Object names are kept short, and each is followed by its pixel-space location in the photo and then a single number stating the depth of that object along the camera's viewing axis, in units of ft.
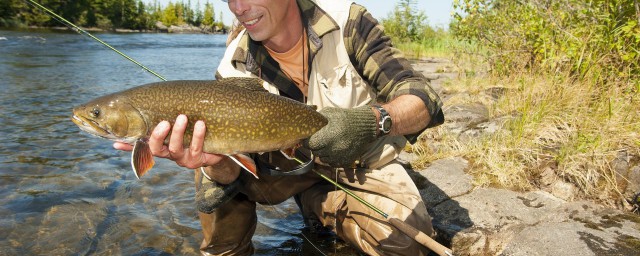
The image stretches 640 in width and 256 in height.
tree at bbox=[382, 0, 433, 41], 82.33
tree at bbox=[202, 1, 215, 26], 367.00
